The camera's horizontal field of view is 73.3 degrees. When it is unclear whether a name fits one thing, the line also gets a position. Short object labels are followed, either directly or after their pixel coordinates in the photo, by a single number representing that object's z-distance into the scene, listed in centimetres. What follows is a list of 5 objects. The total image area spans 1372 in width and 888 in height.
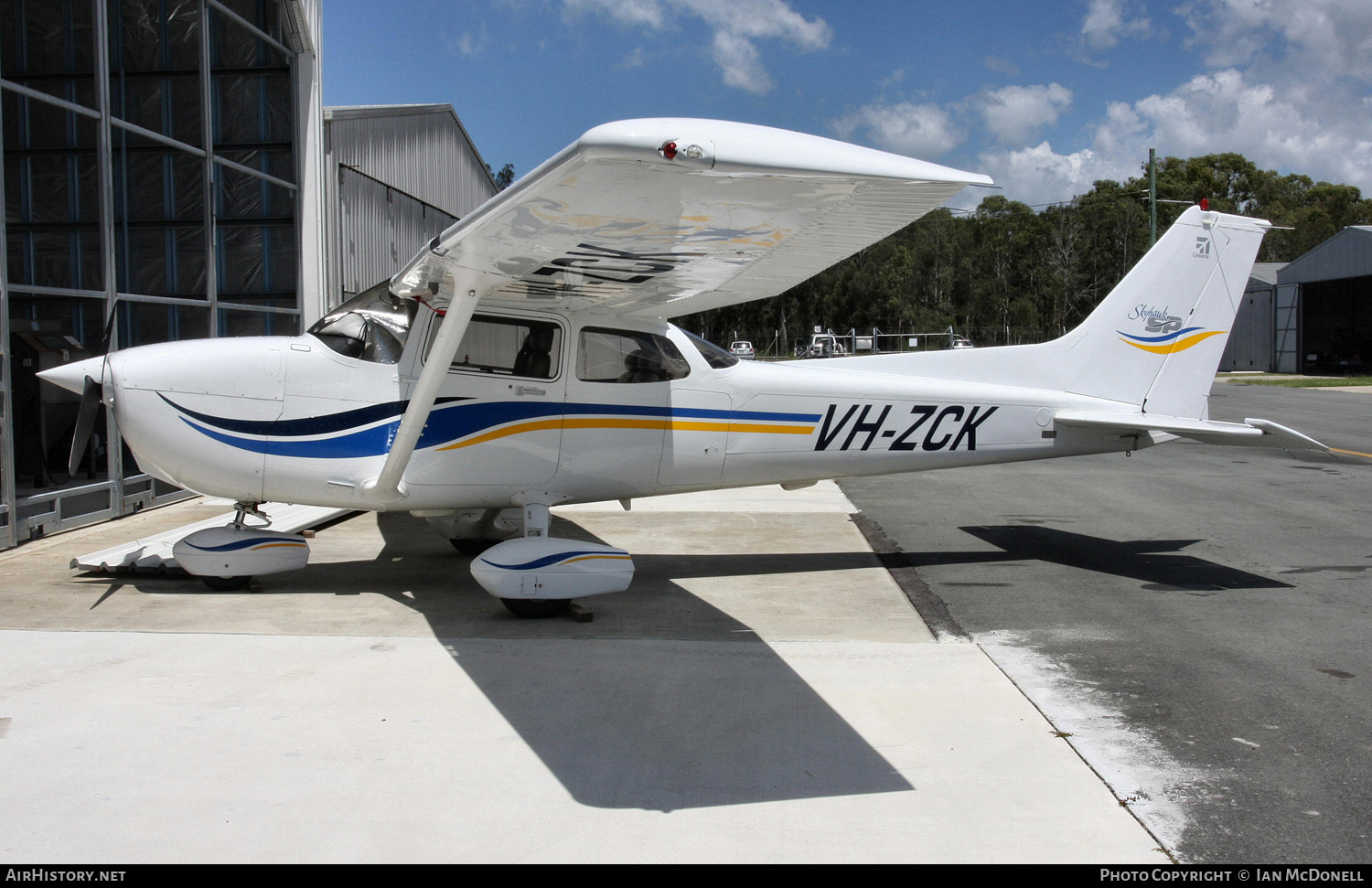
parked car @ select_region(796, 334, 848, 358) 4634
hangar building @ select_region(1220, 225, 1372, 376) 4384
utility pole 3247
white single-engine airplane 513
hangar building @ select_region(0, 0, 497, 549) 1169
